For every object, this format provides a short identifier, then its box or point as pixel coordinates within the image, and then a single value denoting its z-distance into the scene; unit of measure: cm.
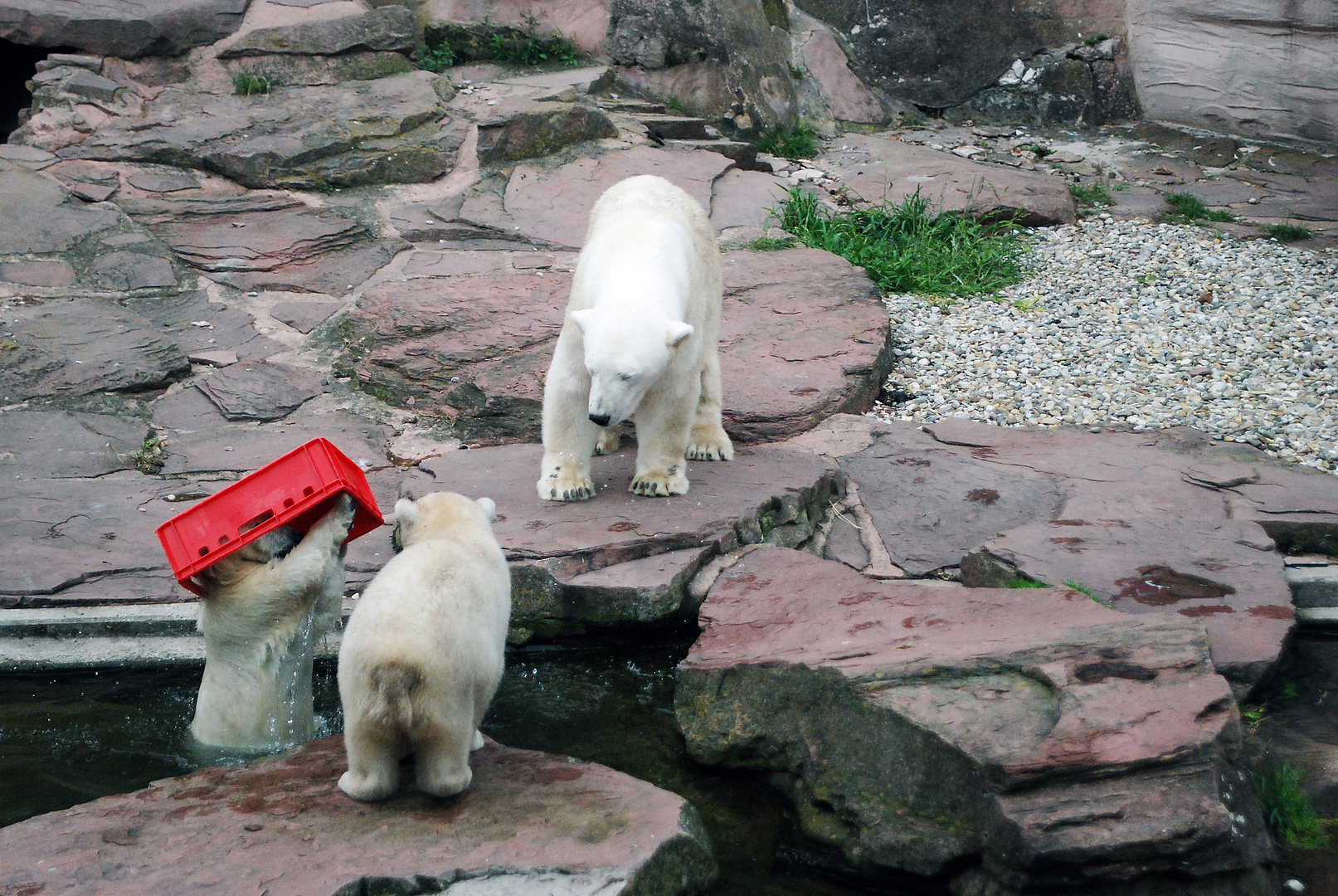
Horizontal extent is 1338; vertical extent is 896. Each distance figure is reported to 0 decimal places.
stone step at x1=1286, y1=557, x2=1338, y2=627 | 719
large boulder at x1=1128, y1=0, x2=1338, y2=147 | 1656
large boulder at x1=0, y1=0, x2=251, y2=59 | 1354
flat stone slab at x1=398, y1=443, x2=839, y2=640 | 693
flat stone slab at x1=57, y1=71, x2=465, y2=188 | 1307
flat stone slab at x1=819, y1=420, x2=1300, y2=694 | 679
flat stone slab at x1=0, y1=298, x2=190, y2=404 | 992
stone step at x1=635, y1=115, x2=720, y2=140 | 1511
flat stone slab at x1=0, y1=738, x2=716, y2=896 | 455
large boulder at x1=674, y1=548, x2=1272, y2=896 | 480
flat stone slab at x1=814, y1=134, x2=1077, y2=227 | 1421
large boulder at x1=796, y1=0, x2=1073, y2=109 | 1747
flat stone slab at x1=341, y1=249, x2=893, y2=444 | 981
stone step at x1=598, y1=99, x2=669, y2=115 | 1537
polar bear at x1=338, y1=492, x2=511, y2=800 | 472
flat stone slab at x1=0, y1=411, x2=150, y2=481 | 873
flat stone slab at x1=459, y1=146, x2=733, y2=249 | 1298
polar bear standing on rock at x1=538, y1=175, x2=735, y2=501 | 704
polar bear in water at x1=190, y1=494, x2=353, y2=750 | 586
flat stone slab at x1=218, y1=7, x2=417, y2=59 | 1435
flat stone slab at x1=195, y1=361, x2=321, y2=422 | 980
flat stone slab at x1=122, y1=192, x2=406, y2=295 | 1199
